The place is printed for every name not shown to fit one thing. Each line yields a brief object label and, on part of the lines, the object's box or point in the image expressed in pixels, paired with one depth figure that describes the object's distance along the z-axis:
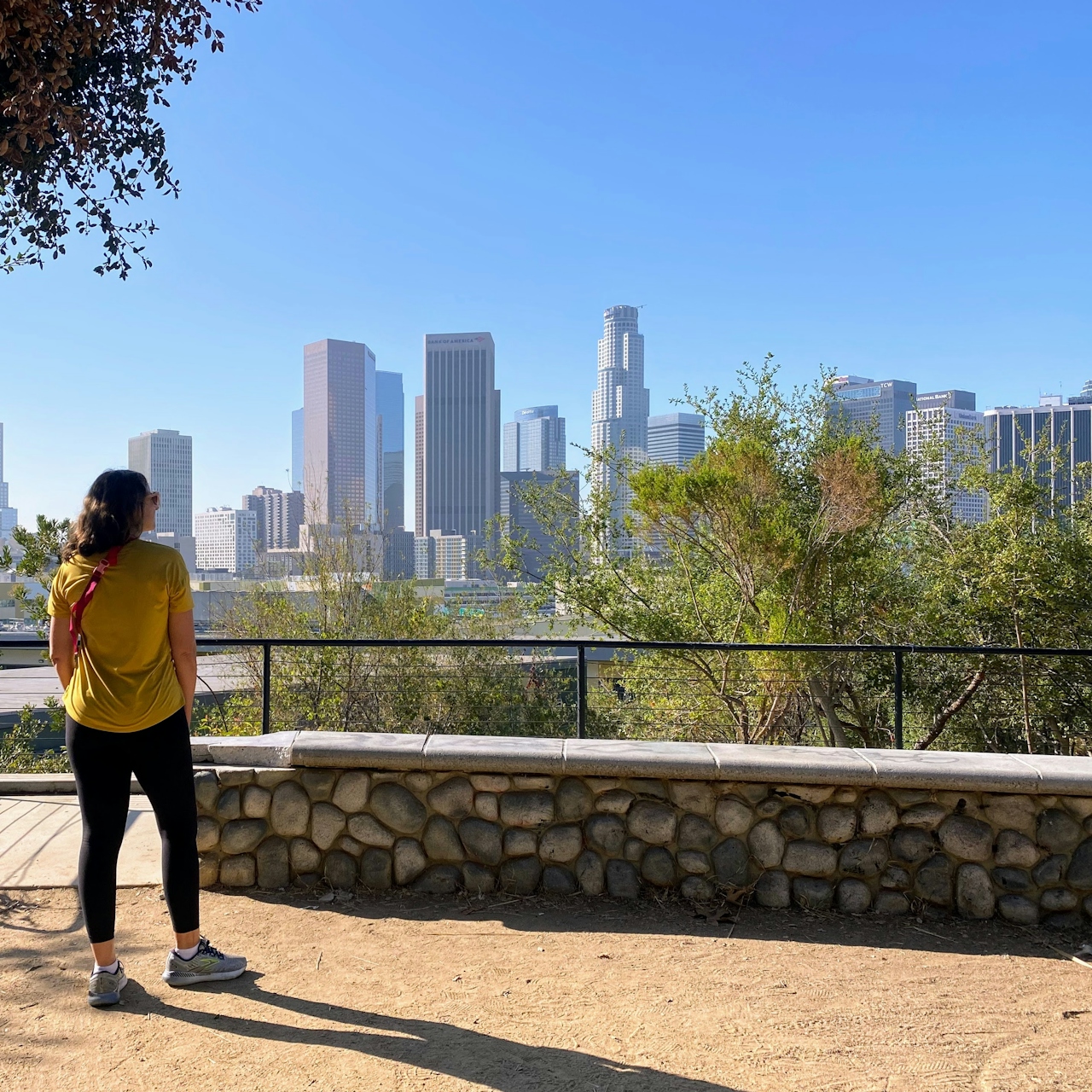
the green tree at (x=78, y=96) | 3.94
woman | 2.81
